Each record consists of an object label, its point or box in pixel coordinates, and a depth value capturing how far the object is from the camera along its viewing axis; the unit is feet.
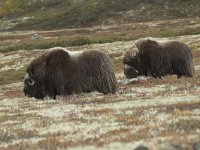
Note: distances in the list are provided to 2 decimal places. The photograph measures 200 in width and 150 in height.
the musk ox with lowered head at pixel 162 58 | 103.50
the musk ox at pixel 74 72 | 88.07
